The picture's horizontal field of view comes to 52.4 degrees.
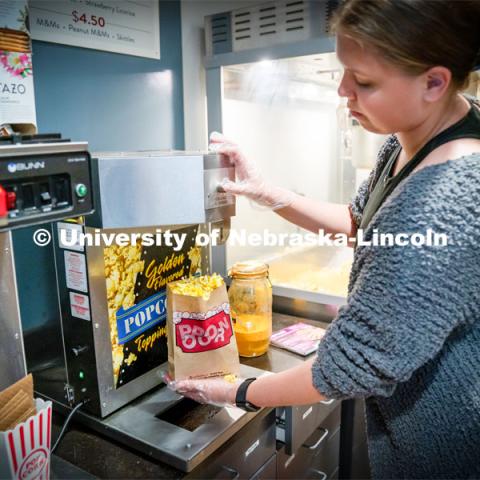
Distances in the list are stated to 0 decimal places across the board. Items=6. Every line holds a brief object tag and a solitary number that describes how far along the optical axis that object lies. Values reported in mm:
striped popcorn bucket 709
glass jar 1263
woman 671
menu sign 1193
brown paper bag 1000
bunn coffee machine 606
